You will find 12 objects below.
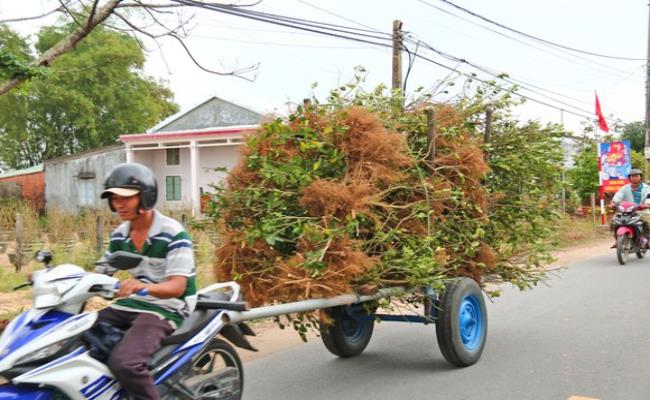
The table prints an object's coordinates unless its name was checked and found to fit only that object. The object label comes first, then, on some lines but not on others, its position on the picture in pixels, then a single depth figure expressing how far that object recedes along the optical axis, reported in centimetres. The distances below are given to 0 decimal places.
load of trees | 445
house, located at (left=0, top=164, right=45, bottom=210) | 2844
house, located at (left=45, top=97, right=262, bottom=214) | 2461
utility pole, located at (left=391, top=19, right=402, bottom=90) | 1474
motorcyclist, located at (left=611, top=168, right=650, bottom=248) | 1162
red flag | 2344
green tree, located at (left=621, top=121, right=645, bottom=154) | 3500
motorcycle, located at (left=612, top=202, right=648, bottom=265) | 1155
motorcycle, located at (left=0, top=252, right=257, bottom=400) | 282
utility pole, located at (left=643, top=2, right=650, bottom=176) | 2395
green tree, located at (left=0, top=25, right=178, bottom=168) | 2973
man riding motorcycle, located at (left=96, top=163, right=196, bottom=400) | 313
